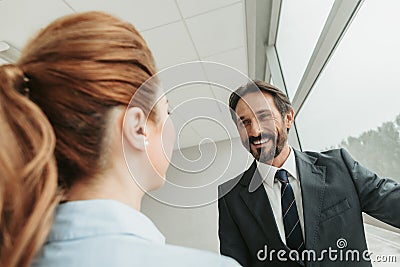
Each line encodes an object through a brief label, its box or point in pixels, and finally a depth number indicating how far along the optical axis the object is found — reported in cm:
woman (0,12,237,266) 50
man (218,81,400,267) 103
